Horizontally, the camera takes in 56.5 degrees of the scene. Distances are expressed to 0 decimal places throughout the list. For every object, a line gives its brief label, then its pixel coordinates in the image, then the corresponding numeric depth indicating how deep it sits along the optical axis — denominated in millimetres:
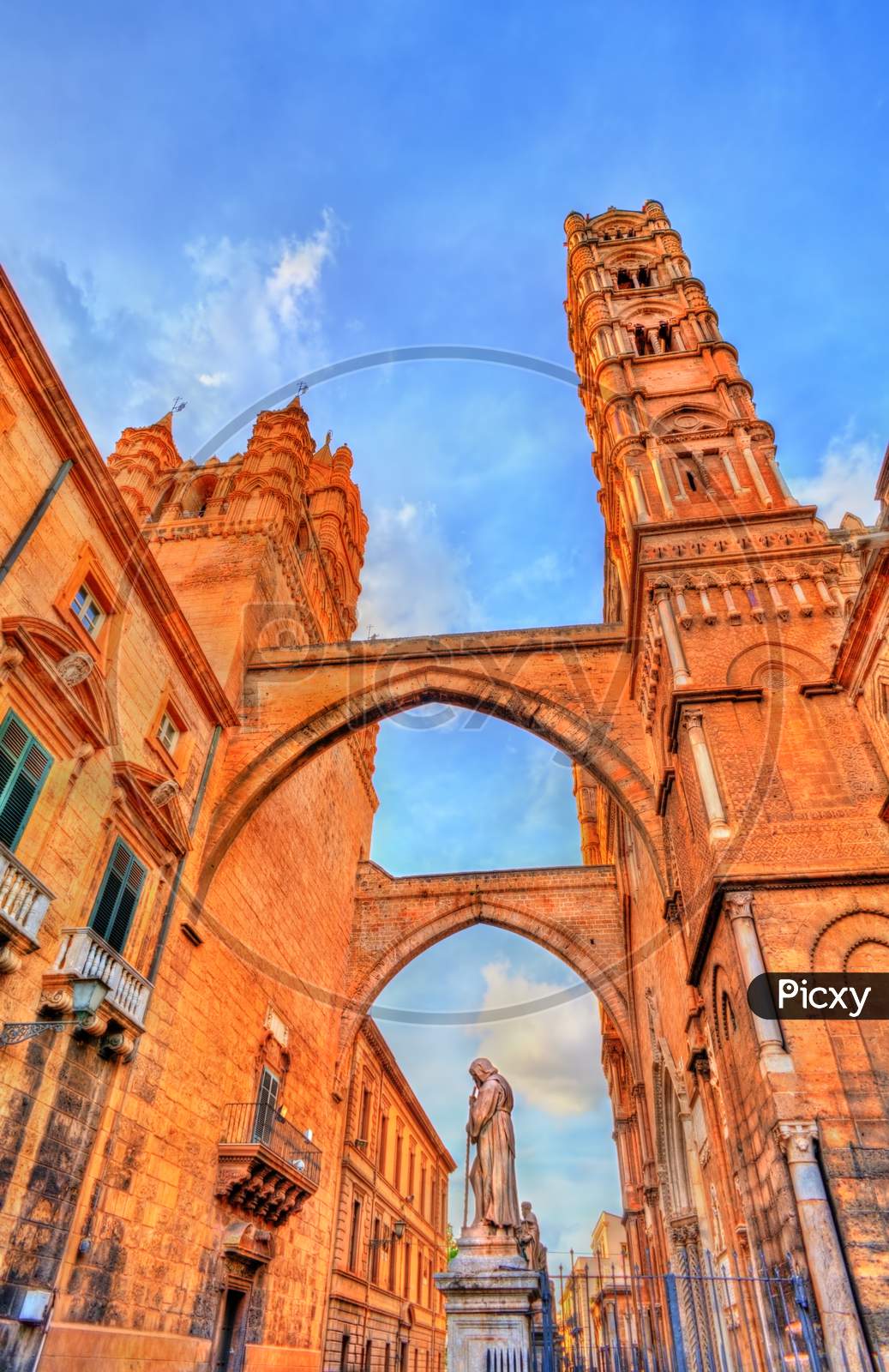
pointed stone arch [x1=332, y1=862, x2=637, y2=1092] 20781
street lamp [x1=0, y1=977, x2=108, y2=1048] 8518
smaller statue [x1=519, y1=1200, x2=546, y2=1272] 12956
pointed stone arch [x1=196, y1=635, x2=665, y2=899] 14398
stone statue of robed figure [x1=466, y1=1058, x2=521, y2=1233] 8617
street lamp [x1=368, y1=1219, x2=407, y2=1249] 23178
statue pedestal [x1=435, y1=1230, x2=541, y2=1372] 7012
